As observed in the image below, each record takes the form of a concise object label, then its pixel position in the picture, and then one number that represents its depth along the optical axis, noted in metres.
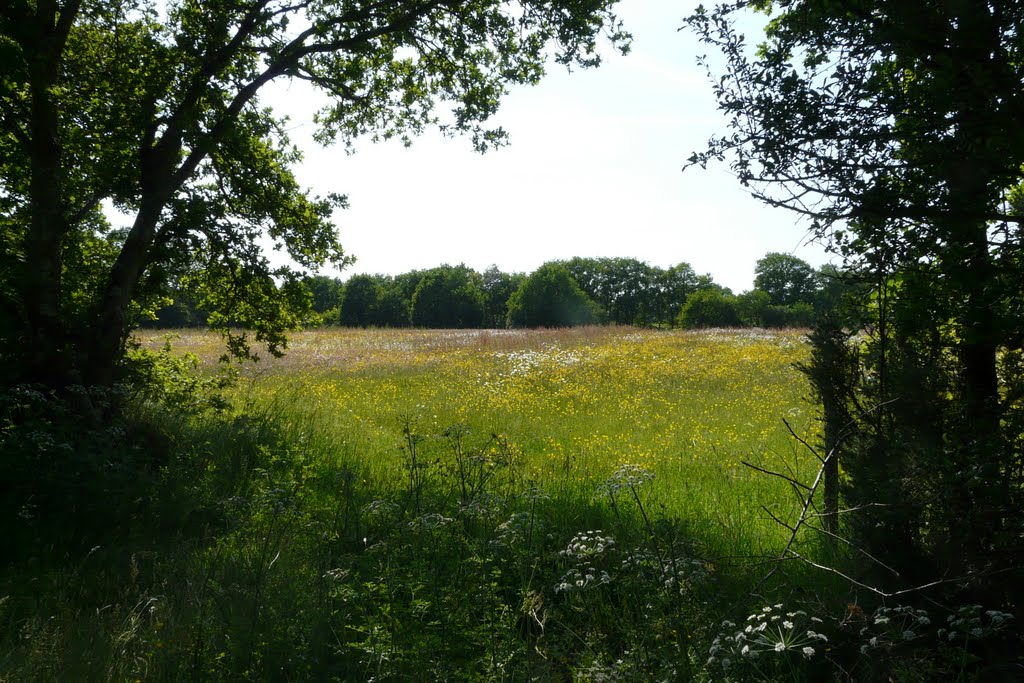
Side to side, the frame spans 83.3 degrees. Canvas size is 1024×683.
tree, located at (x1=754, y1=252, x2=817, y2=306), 100.62
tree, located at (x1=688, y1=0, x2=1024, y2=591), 3.46
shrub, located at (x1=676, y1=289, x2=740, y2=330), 80.12
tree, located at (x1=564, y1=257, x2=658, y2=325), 107.55
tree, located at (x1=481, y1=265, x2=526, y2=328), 101.10
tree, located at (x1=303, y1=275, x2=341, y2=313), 102.32
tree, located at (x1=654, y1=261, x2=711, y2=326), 105.88
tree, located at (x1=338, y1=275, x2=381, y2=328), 98.62
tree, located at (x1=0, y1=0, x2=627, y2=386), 8.23
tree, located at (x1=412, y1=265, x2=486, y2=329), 92.19
